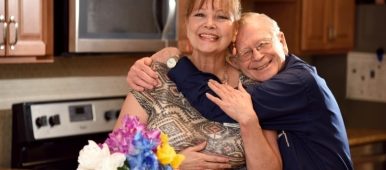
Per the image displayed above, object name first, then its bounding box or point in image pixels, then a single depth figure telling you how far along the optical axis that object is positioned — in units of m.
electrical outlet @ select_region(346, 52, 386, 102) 3.94
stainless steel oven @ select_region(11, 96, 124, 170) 2.76
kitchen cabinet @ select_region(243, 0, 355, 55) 3.66
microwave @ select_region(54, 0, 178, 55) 2.62
